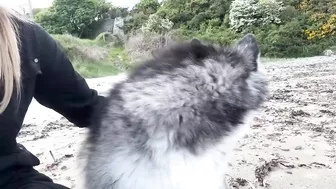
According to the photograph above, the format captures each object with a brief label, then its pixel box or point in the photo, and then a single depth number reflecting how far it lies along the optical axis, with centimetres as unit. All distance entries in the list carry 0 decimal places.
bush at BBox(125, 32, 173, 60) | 876
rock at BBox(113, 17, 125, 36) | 1253
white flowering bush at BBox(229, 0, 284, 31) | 1284
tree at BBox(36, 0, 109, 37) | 1220
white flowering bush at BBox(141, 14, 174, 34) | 1141
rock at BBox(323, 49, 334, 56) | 1213
